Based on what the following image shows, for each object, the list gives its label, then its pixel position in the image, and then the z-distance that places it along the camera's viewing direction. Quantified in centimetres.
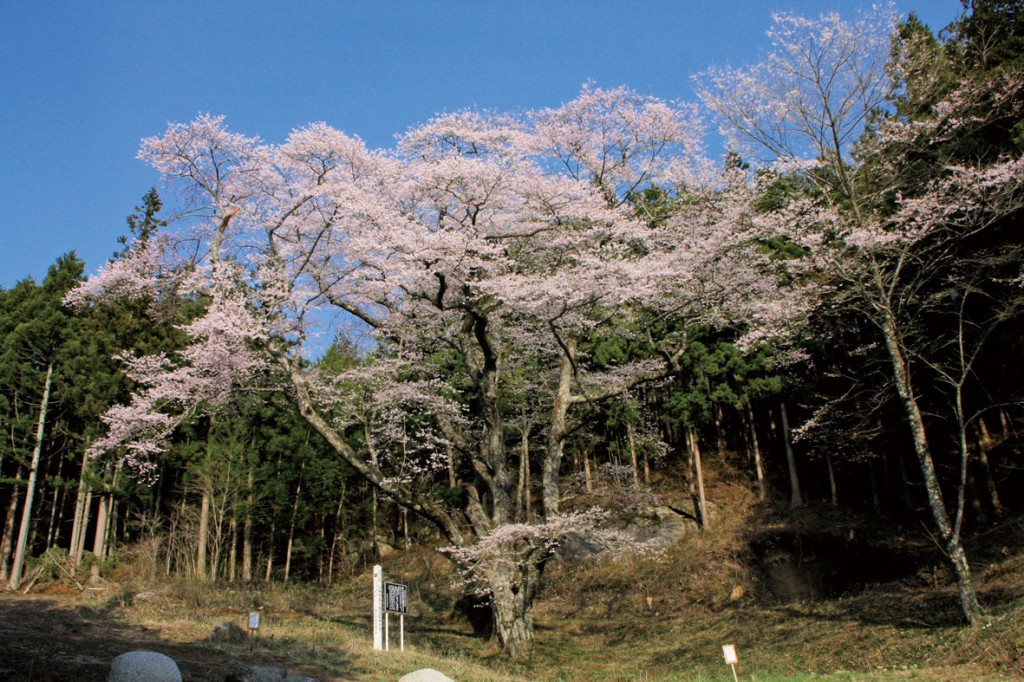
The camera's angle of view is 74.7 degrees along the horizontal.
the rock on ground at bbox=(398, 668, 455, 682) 608
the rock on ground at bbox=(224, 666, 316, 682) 667
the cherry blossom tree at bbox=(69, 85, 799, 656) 1236
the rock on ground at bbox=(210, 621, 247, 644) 1054
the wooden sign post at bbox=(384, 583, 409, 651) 1065
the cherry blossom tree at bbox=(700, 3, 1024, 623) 1109
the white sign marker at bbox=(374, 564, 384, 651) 1063
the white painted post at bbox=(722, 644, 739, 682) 719
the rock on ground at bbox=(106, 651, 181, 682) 552
